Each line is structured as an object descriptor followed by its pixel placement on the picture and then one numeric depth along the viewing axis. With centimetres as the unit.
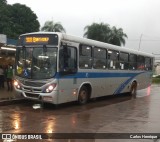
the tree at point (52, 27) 5808
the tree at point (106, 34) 6132
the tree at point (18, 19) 5044
